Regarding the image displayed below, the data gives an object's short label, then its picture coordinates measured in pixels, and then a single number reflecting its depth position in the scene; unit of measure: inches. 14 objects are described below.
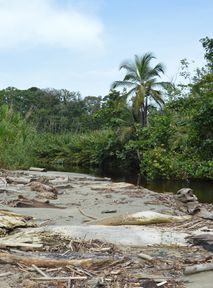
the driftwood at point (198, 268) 209.2
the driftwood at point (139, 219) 314.2
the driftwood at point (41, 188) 527.4
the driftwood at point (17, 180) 610.0
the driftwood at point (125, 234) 264.2
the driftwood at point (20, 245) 246.1
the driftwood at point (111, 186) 597.6
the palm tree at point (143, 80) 1405.0
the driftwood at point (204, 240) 253.4
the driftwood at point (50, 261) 218.7
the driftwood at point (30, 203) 409.4
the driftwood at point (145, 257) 228.3
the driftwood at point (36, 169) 947.2
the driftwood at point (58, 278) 198.5
